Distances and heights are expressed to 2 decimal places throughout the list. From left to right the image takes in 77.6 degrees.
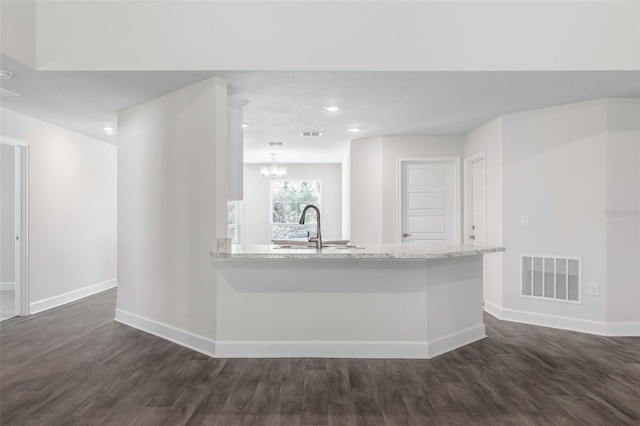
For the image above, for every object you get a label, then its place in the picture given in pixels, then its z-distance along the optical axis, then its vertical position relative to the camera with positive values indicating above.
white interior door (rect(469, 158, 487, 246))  5.36 +0.11
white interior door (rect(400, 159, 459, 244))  6.05 +0.18
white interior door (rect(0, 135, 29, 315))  4.75 -0.24
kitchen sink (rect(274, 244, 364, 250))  3.63 -0.32
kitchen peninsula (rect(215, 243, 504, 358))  3.39 -0.81
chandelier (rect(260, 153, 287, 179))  8.42 +0.86
